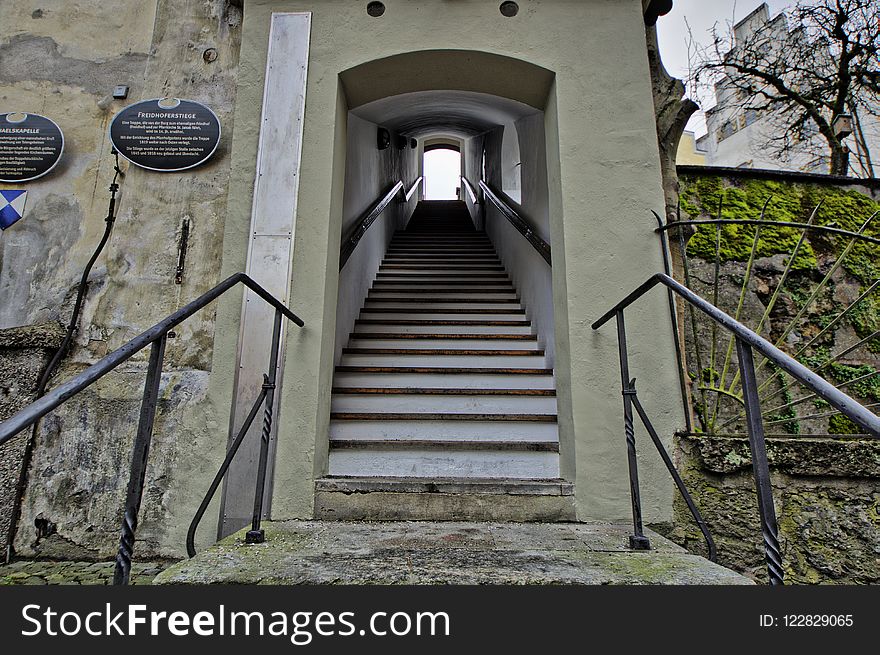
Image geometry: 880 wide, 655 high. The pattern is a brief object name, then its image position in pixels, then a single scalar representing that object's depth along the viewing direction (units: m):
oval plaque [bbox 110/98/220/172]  2.69
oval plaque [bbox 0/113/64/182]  2.71
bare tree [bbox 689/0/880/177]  6.64
